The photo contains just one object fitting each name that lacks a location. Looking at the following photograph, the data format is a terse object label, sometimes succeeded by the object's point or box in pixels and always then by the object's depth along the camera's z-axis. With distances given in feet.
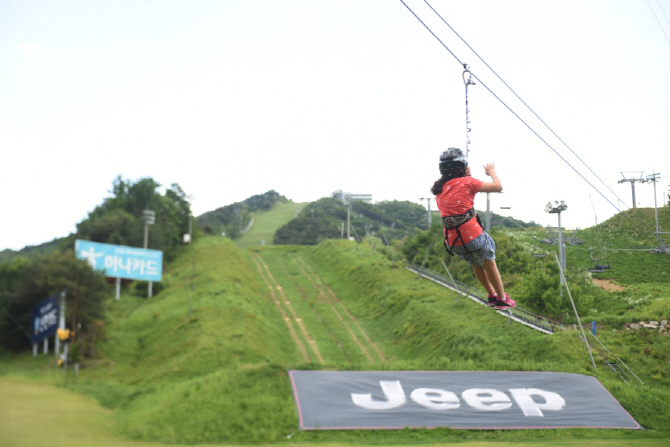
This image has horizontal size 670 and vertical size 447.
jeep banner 92.32
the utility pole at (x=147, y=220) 129.18
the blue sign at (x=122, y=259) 108.06
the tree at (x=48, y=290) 77.97
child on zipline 37.28
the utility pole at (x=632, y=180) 186.80
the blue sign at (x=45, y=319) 82.12
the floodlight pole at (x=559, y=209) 124.26
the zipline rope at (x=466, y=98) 44.96
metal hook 45.24
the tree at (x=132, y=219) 119.16
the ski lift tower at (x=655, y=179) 109.91
